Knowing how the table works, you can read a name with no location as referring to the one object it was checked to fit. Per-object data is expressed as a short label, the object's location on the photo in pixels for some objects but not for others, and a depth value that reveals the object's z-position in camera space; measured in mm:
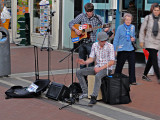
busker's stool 9287
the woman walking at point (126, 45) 11061
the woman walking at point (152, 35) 11287
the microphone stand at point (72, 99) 8971
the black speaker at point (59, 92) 9282
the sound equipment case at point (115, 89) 8915
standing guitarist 10602
